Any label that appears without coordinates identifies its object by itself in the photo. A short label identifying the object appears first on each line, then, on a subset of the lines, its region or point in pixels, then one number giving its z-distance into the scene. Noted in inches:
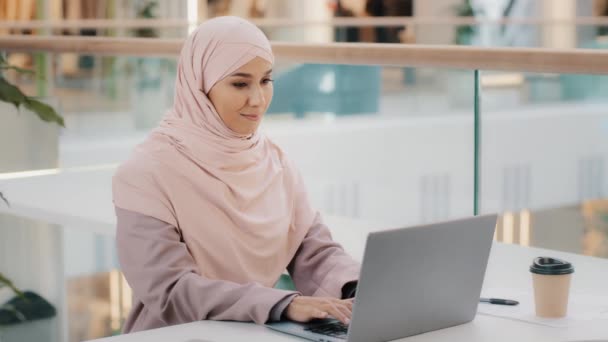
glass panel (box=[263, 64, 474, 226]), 191.2
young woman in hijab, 73.0
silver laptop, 59.7
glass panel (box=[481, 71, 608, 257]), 170.7
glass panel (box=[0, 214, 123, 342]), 156.1
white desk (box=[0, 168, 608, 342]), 64.4
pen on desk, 73.2
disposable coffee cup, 68.4
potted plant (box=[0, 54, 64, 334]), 157.4
